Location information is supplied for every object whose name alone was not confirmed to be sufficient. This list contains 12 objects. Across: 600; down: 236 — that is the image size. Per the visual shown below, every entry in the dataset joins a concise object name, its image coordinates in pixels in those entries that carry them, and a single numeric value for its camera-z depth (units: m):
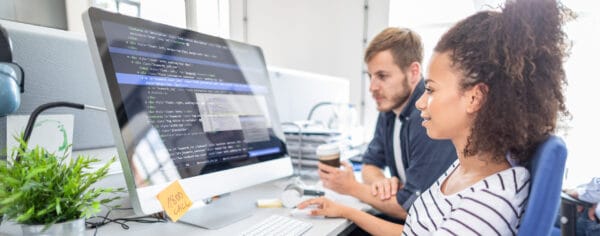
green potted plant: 0.47
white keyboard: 0.74
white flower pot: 0.49
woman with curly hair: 0.57
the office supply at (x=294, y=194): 0.96
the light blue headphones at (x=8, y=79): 0.61
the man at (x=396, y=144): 1.05
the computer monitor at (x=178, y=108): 0.64
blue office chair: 0.50
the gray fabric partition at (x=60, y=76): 0.75
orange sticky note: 0.66
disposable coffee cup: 1.05
